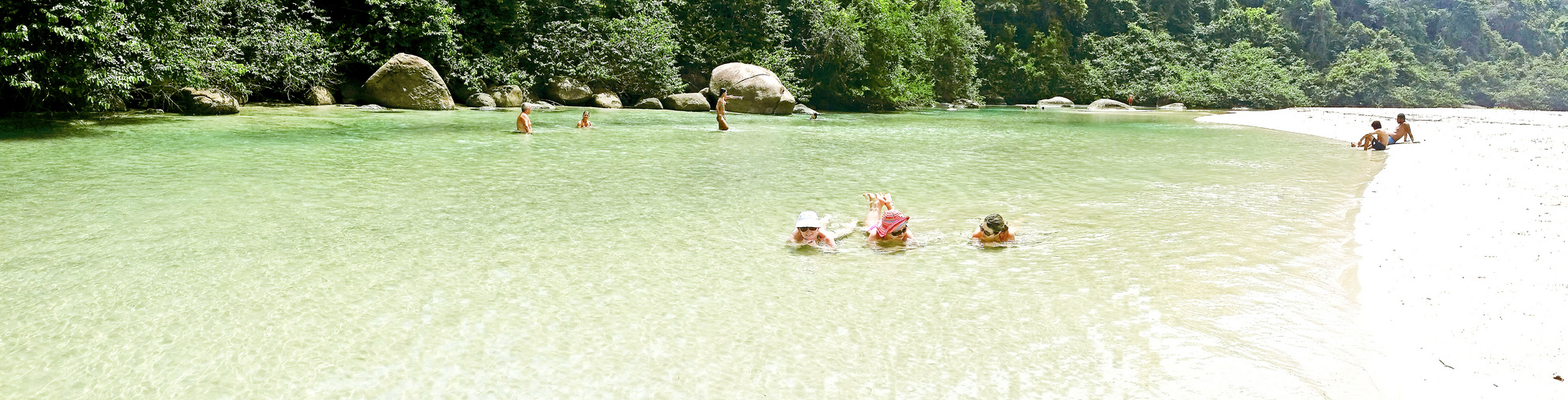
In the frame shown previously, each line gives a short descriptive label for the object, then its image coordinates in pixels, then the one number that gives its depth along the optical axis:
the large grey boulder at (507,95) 26.45
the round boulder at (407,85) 23.81
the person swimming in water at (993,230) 5.94
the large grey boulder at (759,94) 27.30
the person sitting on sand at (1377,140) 14.84
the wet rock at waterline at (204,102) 19.36
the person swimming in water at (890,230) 5.93
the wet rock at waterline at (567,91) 28.06
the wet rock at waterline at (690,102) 28.21
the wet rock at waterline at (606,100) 28.17
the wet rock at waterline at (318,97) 23.81
